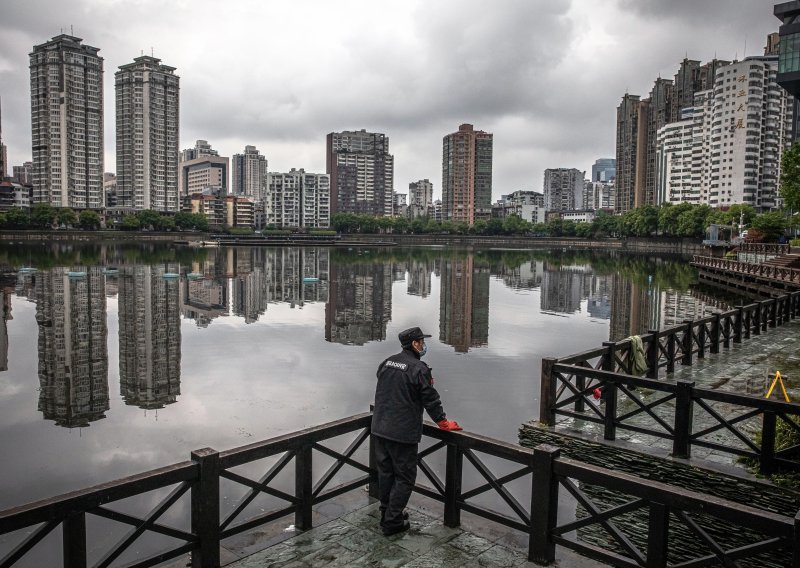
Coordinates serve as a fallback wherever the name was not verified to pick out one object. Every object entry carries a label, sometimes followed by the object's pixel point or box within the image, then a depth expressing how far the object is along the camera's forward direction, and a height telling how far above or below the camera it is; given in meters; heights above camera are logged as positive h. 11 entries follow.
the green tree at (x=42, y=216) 175.88 +7.35
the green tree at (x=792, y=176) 56.22 +7.06
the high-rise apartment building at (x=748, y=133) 175.38 +34.39
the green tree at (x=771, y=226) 100.94 +4.32
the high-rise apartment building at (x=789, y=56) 90.69 +28.76
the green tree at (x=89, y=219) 183.50 +6.96
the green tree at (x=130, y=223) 193.75 +6.45
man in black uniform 7.60 -2.11
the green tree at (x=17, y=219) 169.25 +6.22
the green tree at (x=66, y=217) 180.88 +7.35
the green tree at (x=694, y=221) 141.88 +6.90
